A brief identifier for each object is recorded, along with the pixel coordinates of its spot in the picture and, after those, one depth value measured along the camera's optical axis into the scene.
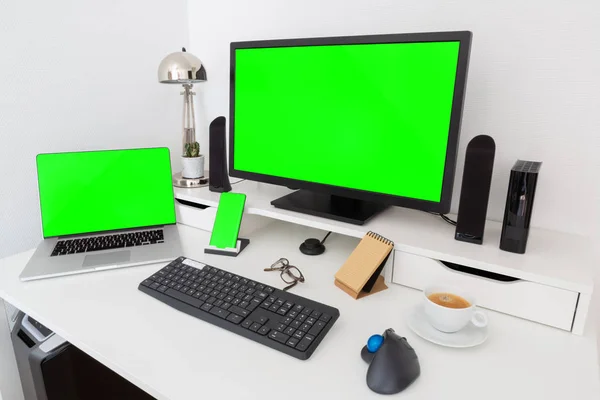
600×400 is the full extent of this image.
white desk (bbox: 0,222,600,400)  0.59
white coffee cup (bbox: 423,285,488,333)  0.68
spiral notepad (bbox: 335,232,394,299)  0.83
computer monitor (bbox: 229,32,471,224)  0.82
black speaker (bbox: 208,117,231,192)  1.16
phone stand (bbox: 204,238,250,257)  1.01
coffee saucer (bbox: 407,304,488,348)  0.68
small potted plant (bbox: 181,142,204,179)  1.28
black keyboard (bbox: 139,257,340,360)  0.68
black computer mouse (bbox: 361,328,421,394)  0.58
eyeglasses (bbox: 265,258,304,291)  0.89
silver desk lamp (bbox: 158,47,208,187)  1.20
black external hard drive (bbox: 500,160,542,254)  0.77
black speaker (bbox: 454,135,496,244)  0.80
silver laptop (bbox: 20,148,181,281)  0.99
